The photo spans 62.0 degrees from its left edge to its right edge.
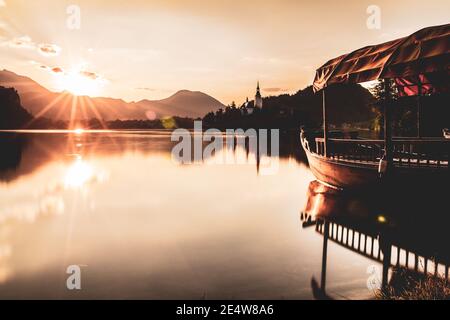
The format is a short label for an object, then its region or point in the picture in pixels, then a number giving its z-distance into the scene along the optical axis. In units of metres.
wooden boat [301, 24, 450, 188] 9.91
